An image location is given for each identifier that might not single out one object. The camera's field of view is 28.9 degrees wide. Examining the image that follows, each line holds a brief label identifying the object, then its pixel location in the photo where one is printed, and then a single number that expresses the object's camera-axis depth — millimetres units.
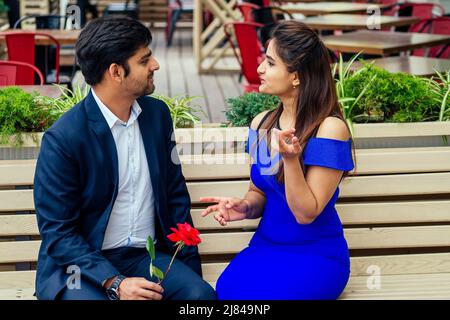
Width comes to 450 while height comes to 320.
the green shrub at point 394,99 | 3555
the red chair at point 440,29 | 7841
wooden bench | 3352
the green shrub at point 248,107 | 3650
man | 2852
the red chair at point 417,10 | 9711
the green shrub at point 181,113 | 3623
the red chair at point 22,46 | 6332
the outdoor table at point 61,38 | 7039
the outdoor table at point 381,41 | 6438
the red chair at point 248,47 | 7023
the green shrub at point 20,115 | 3293
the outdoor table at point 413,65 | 5496
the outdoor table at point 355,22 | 7992
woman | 2908
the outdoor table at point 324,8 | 9297
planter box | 3344
